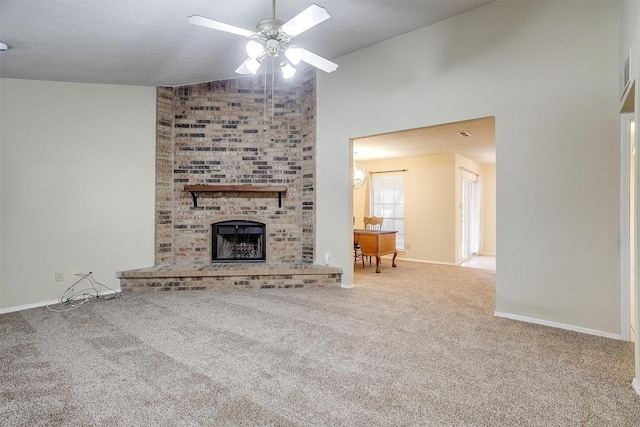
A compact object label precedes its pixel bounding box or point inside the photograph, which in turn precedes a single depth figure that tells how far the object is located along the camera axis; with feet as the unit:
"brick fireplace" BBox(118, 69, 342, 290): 15.10
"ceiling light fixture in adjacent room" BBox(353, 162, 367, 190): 22.96
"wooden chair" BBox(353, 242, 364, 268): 20.46
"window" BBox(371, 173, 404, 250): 24.27
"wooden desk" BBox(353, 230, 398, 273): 17.84
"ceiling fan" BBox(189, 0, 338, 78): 7.16
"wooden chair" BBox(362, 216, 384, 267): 22.08
